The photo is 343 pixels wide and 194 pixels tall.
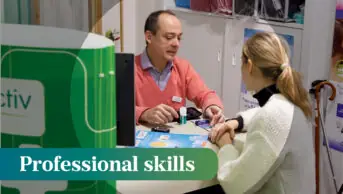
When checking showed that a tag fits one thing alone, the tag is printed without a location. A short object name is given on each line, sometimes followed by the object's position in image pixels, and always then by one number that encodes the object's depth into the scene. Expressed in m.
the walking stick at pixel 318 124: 2.61
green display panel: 0.74
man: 2.39
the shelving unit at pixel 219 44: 3.28
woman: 1.46
